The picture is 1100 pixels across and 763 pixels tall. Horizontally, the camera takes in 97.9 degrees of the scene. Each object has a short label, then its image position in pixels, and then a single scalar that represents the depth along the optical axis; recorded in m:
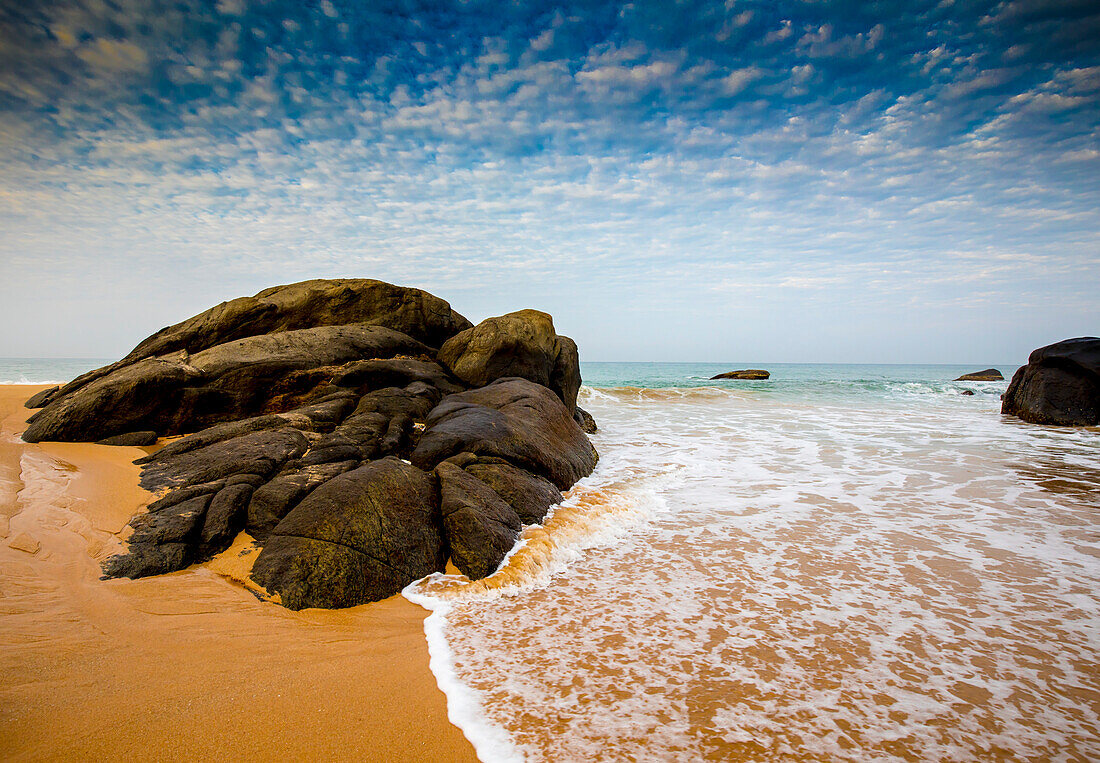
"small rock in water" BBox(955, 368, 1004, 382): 38.85
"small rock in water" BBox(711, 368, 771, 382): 43.62
